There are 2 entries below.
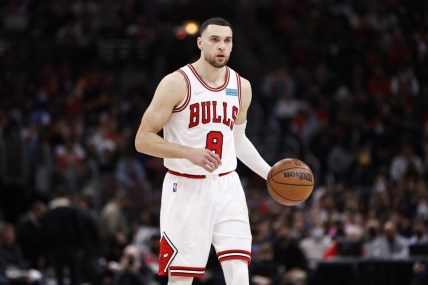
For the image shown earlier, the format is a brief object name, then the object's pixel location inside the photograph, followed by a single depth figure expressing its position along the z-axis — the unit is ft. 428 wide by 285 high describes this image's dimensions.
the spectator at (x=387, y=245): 58.29
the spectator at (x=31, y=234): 59.31
